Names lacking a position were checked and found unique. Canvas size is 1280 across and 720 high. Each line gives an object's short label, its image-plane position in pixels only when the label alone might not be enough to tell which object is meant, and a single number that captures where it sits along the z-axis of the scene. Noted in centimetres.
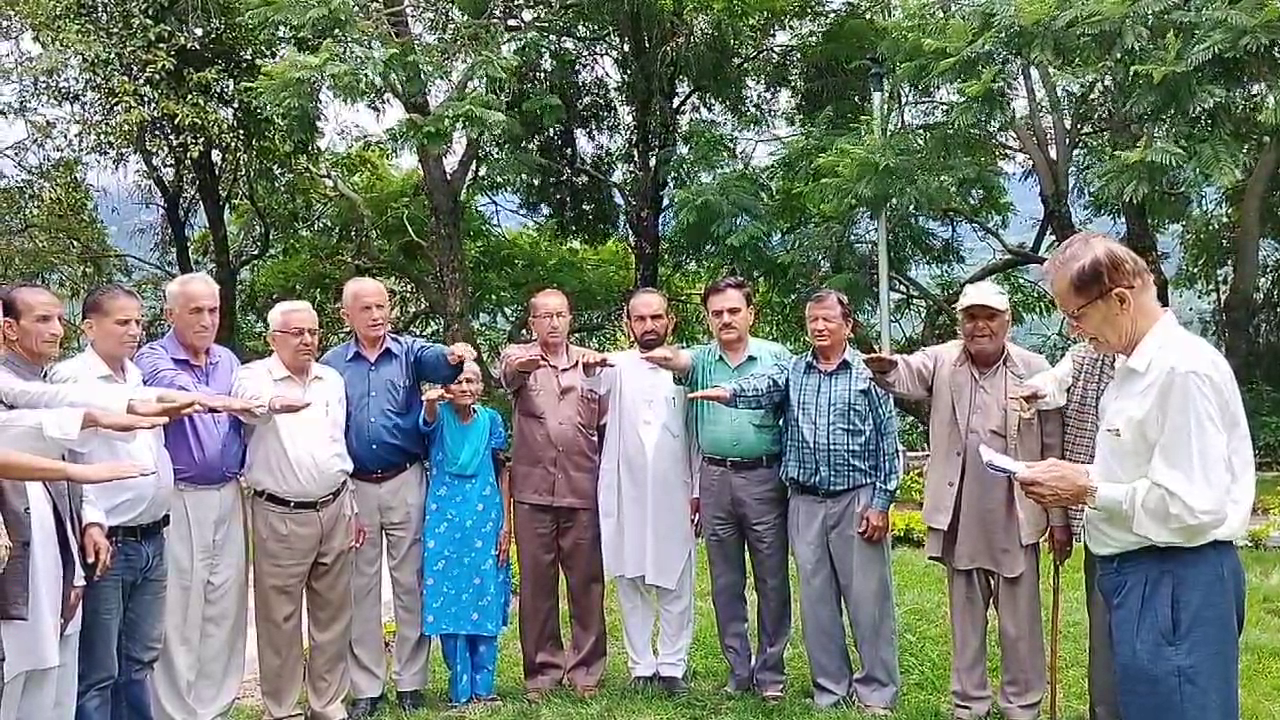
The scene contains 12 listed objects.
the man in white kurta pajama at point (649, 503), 404
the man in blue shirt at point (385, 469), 392
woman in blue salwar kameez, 395
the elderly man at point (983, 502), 364
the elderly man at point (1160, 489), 203
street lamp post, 716
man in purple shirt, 353
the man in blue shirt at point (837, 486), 381
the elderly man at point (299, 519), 368
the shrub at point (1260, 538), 672
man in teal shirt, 396
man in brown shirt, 408
